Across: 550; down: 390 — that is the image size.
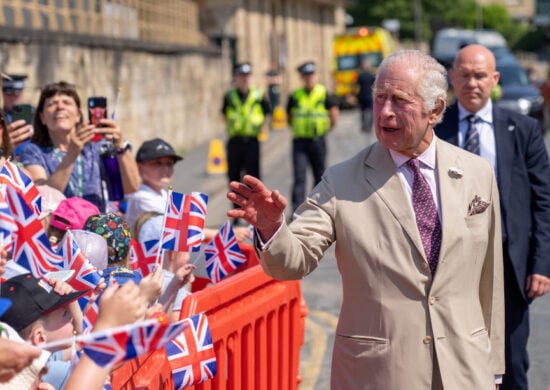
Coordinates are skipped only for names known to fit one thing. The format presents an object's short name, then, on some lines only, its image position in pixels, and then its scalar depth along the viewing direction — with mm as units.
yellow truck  42250
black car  24078
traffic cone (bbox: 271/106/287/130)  31000
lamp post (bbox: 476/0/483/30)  93600
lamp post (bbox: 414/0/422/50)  72456
